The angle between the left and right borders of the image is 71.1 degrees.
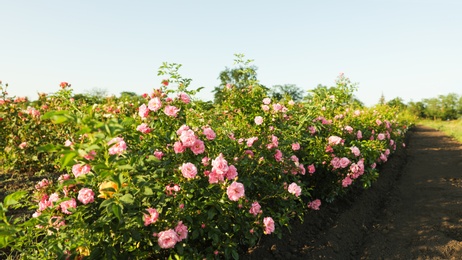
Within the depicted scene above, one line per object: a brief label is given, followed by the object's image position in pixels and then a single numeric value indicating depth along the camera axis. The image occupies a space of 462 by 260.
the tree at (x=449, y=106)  49.60
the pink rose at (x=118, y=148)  1.89
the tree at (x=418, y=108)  48.15
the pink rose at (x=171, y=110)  2.50
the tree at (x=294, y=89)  57.53
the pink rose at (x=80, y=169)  1.85
